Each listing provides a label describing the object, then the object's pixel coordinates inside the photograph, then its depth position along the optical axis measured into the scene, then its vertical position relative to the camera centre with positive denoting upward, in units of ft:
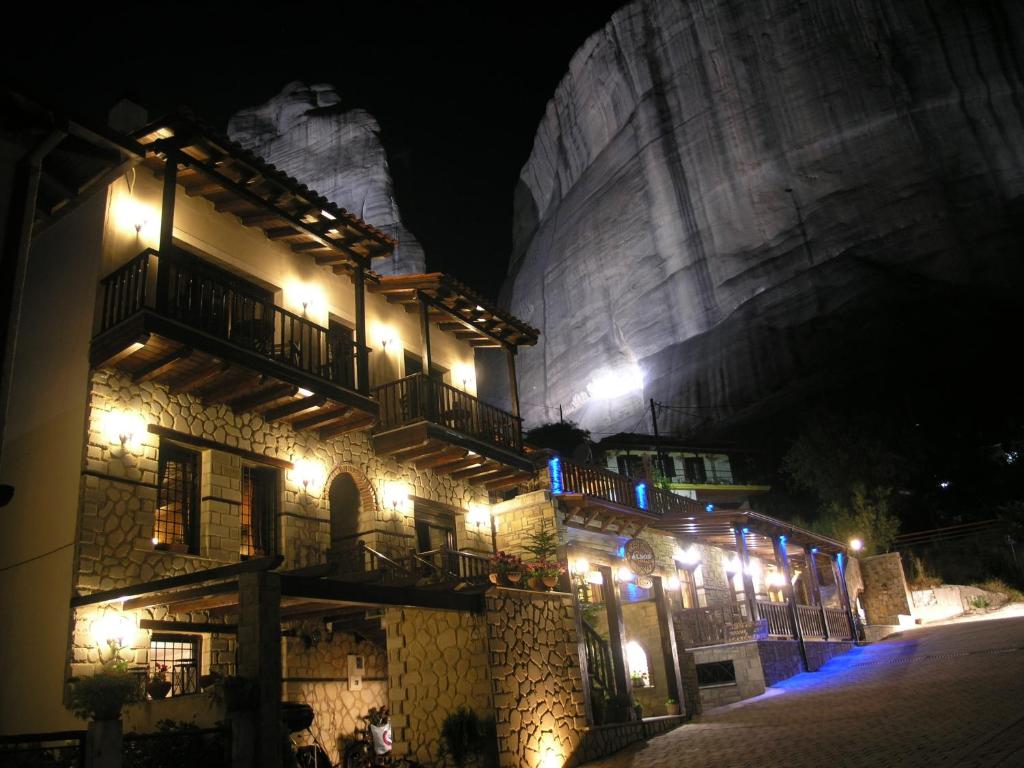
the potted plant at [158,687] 36.86 +0.15
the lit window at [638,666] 60.95 -1.84
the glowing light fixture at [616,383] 200.95 +62.31
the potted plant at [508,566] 49.84 +5.25
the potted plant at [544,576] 51.16 +4.48
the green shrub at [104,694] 25.64 +0.08
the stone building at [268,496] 37.19 +10.68
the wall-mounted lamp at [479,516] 65.87 +10.96
